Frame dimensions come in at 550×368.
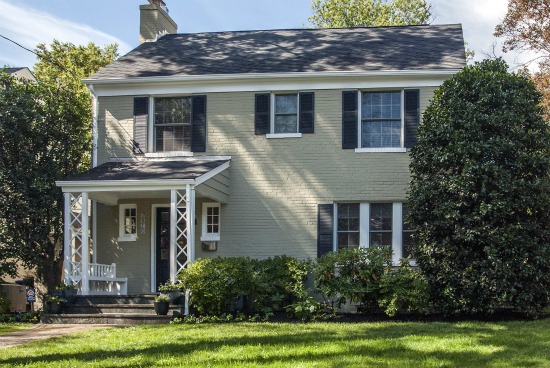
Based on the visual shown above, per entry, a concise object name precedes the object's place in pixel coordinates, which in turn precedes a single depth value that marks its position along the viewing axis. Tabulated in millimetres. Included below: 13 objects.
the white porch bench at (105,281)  15719
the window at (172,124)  16750
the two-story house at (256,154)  15773
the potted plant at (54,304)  14266
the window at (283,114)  16172
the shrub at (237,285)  13809
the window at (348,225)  15875
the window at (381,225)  15745
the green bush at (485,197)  12695
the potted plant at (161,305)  13852
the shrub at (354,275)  13703
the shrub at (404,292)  13148
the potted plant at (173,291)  14078
